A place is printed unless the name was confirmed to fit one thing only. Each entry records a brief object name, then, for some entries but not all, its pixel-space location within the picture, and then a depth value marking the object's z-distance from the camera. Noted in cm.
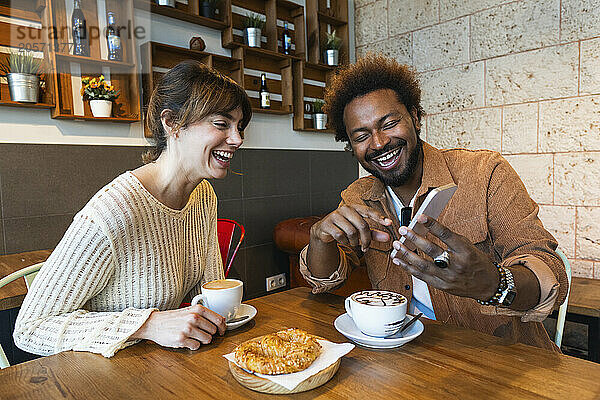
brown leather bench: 304
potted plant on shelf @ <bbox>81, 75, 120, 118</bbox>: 237
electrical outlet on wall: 338
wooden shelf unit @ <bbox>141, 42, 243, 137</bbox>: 261
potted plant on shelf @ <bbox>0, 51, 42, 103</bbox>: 209
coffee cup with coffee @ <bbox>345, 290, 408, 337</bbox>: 89
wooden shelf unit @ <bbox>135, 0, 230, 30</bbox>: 265
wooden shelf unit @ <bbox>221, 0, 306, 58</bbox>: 307
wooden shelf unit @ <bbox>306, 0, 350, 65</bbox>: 365
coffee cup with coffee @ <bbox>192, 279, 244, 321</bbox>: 101
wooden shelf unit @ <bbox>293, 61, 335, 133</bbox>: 350
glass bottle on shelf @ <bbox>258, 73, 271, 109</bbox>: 323
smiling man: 90
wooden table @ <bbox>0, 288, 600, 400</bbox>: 73
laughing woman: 97
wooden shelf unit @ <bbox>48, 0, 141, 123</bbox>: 229
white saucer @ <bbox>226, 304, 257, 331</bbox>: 102
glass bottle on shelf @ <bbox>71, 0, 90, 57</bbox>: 234
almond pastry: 75
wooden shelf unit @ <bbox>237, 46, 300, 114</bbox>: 318
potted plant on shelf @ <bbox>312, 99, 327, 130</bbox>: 362
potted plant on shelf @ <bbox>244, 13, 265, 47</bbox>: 311
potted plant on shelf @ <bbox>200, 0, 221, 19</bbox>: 289
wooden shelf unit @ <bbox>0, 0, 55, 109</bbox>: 214
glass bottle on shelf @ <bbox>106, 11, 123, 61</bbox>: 246
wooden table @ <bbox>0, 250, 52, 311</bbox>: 142
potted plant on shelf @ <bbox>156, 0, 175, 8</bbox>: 264
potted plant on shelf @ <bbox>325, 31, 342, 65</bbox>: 373
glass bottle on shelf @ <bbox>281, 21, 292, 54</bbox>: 345
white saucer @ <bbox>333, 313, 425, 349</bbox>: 89
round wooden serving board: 72
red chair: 220
